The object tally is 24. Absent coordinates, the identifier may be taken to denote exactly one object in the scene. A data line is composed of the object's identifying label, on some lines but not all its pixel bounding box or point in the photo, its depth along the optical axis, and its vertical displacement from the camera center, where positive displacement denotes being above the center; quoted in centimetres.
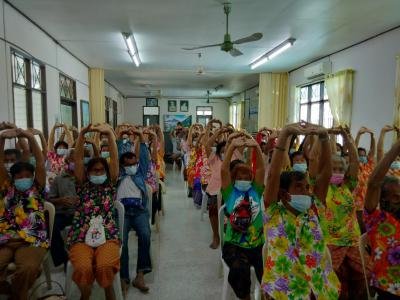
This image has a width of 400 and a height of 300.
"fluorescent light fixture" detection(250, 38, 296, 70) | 591 +156
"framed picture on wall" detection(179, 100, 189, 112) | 1841 +101
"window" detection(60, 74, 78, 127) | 661 +48
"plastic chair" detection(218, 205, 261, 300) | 206 -108
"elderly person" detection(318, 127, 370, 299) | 199 -69
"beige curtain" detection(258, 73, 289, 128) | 959 +77
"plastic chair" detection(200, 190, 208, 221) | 403 -107
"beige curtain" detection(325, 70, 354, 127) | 636 +61
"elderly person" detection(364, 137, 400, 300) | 174 -59
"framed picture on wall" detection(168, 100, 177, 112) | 1827 +102
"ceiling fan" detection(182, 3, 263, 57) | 399 +112
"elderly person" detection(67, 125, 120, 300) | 202 -72
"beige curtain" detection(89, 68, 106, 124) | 898 +85
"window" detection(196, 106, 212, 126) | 1862 +60
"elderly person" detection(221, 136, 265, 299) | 197 -66
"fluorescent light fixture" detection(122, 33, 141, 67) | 553 +154
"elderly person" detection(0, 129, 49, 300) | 200 -68
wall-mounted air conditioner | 709 +130
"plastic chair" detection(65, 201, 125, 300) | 213 -114
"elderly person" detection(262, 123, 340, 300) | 162 -62
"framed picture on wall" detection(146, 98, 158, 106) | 1817 +124
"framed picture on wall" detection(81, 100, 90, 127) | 809 +25
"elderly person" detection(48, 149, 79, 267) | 269 -75
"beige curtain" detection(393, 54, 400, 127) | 486 +42
